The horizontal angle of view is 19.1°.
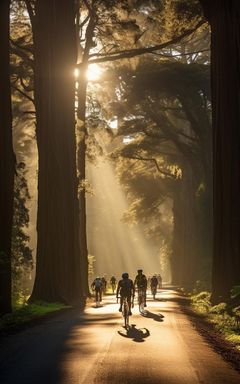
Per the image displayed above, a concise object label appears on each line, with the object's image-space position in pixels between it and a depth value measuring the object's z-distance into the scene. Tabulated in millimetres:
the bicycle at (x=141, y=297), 24484
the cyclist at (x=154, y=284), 34750
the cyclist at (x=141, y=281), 24759
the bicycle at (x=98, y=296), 29928
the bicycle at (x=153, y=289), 35072
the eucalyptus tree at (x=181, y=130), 39562
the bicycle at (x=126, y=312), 17955
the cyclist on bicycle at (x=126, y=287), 19766
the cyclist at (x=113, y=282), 43331
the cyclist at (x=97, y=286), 29947
